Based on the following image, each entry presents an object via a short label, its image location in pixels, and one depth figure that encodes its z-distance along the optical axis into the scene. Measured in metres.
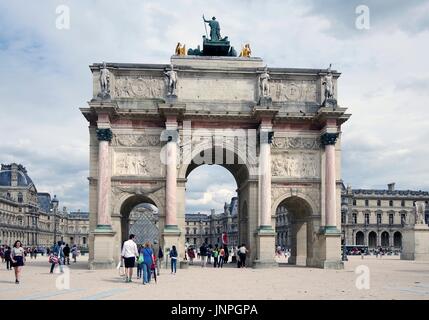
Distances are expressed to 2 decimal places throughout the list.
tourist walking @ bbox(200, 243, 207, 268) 35.06
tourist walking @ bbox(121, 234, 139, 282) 20.73
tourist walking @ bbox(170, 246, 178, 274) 26.84
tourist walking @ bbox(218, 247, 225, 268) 33.81
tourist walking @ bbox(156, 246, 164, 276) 29.74
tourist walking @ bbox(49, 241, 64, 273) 26.50
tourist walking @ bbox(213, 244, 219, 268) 33.88
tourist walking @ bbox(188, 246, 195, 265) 37.26
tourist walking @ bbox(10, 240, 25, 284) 20.37
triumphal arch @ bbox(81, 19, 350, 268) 32.19
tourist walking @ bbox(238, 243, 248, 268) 32.47
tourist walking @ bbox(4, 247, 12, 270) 28.49
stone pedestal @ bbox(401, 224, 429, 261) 50.44
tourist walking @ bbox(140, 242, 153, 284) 20.20
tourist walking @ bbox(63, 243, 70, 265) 30.65
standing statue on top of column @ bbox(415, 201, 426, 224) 51.46
